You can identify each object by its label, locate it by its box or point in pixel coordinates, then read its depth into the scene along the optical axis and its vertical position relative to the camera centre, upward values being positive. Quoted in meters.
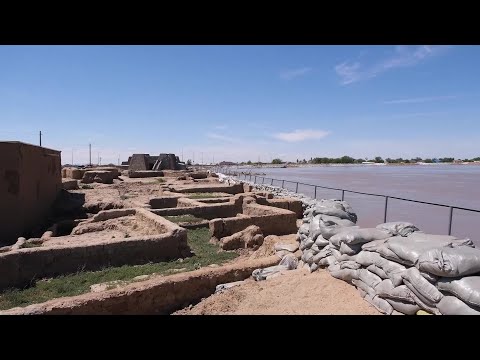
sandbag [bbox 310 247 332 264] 5.89 -1.65
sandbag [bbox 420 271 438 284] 3.69 -1.24
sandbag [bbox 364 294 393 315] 4.06 -1.75
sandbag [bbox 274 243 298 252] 7.83 -2.05
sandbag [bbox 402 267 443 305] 3.62 -1.36
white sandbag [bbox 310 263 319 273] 6.04 -1.90
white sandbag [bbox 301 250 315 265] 6.33 -1.83
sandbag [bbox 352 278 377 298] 4.43 -1.70
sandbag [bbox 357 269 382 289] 4.48 -1.57
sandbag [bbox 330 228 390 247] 5.19 -1.14
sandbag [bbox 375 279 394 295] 4.15 -1.53
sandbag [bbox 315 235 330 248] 6.19 -1.49
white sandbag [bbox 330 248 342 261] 5.57 -1.54
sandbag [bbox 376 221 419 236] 5.11 -1.01
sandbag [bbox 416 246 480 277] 3.52 -1.03
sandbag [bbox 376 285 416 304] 3.89 -1.54
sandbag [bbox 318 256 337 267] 5.67 -1.69
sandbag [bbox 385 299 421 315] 3.81 -1.64
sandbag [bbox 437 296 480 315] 3.30 -1.41
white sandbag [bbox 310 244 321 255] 6.34 -1.67
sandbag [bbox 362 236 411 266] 4.30 -1.20
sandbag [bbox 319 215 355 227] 6.62 -1.19
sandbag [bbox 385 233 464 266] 4.04 -1.02
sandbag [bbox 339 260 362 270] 5.03 -1.56
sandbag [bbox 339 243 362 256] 5.29 -1.37
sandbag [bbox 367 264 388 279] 4.38 -1.44
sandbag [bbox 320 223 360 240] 6.14 -1.27
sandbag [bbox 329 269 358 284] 4.98 -1.70
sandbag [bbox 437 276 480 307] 3.30 -1.24
